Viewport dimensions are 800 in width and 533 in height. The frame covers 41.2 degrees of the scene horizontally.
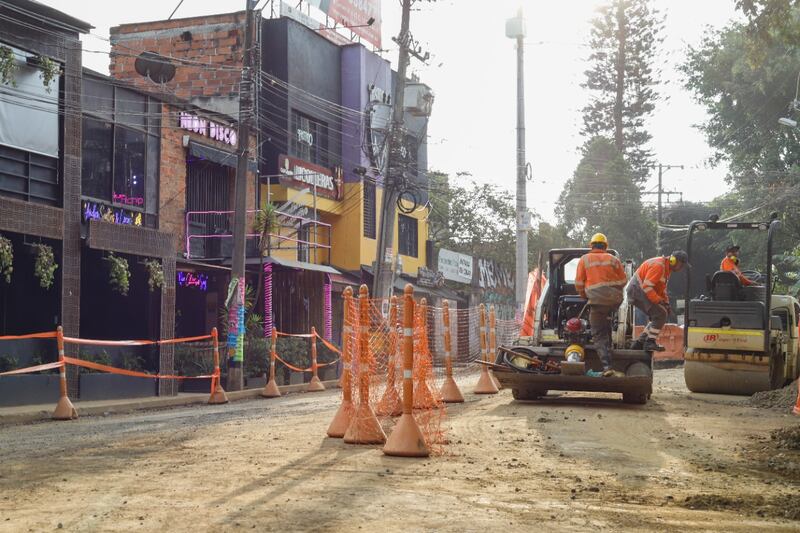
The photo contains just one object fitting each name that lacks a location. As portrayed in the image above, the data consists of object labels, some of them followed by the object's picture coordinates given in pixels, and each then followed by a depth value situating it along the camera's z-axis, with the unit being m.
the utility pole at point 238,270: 22.64
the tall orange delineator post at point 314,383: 24.42
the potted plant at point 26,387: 18.45
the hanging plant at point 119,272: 21.86
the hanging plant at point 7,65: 19.41
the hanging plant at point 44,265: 19.88
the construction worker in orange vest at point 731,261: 18.20
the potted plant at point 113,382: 20.61
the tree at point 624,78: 62.56
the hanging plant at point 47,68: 20.20
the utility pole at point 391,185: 27.58
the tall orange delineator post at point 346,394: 10.89
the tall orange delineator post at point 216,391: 20.41
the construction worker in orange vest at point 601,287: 14.21
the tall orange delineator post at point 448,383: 16.23
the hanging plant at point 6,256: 18.91
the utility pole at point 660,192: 58.43
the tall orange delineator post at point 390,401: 13.09
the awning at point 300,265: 27.48
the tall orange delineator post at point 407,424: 9.28
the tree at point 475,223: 53.78
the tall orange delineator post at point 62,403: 16.28
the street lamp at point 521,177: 32.53
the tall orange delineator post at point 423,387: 12.58
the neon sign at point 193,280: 27.55
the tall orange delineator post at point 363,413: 10.33
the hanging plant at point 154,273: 22.81
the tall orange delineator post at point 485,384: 18.28
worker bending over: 14.95
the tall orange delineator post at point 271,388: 22.00
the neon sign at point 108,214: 22.48
